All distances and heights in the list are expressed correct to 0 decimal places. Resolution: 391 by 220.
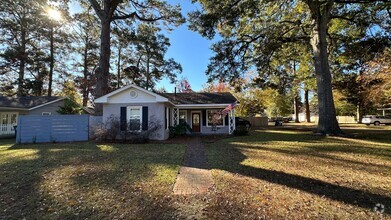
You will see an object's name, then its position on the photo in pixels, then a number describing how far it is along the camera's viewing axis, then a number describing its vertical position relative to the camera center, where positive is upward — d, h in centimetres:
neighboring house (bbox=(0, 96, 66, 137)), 1802 +106
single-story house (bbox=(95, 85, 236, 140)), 1293 +74
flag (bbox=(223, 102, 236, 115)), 1559 +74
